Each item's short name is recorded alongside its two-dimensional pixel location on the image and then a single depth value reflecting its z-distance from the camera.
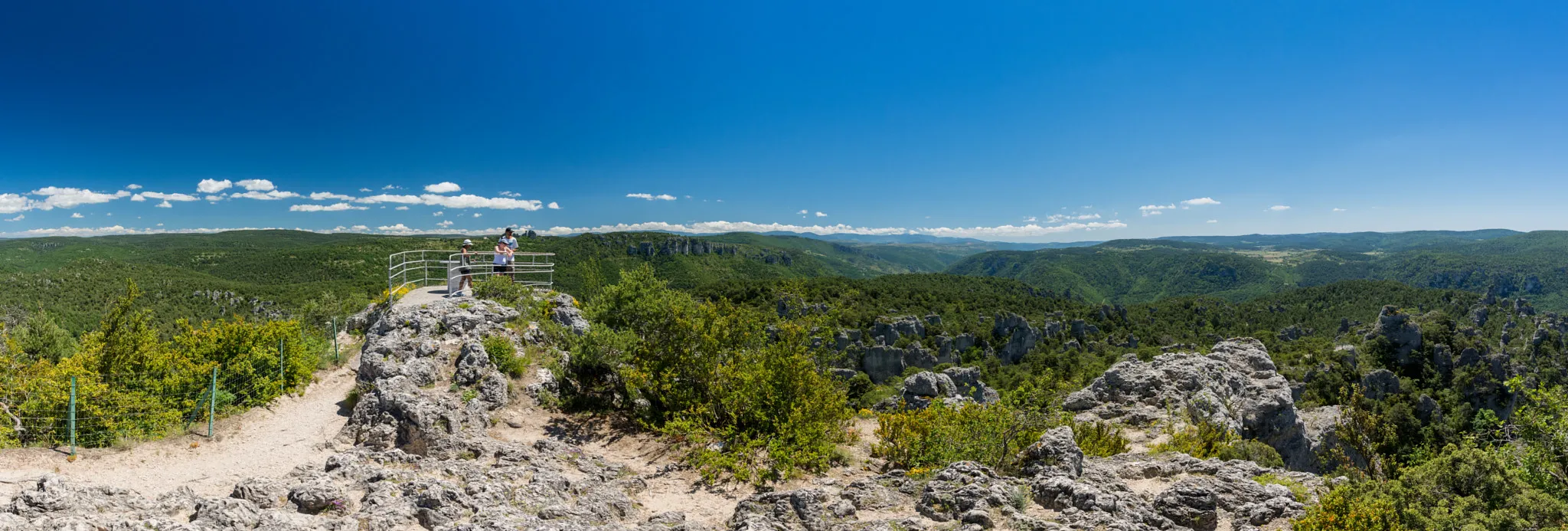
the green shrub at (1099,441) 11.62
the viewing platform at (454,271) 18.62
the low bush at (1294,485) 7.44
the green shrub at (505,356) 13.47
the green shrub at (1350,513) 5.98
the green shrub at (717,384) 9.47
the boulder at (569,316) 16.99
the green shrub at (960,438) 9.63
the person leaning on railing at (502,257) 19.62
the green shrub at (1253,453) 12.27
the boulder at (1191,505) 7.30
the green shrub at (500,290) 17.52
